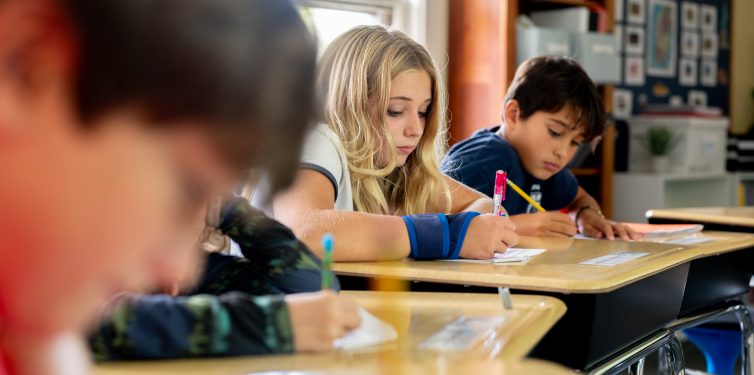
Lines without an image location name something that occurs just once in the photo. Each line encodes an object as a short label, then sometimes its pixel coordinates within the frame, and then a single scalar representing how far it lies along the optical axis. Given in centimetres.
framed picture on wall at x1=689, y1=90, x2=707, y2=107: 600
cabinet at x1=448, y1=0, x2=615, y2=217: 421
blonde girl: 160
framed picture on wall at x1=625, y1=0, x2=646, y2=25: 547
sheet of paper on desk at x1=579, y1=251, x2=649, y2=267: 162
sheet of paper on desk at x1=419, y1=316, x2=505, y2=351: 94
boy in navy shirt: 255
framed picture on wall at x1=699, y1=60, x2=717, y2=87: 604
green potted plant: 514
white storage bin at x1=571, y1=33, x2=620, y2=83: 443
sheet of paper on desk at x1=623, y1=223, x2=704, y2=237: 233
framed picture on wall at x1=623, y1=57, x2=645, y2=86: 551
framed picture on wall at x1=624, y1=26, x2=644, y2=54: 549
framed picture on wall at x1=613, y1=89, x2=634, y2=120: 543
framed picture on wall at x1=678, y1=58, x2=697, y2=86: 589
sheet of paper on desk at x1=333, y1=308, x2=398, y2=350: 90
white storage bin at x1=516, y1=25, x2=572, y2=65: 422
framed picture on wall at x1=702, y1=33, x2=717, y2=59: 602
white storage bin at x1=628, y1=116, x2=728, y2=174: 524
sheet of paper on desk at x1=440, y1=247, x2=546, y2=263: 165
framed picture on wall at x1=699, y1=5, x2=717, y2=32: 598
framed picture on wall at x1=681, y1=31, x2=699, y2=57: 589
